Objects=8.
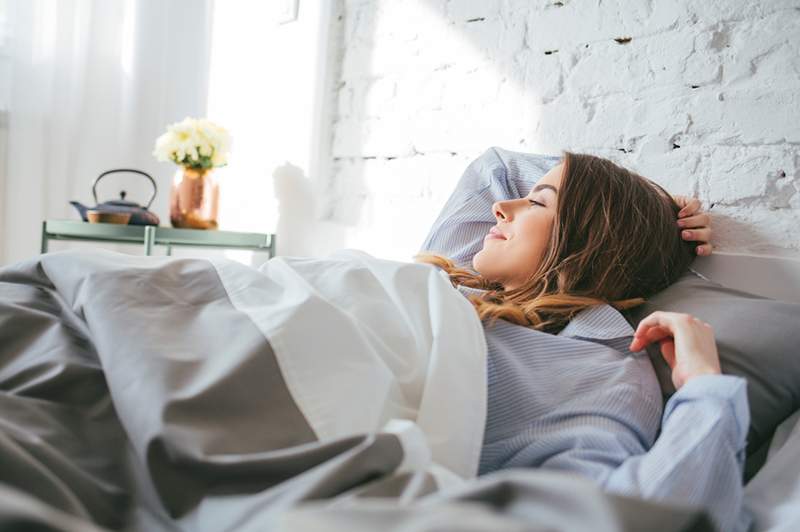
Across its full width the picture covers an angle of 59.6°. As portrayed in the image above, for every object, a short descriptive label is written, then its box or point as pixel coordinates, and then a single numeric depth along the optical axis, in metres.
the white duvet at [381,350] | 0.77
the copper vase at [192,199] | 2.30
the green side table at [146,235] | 2.12
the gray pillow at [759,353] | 0.96
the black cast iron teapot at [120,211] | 2.17
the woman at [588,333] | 0.77
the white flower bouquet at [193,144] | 2.25
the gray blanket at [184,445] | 0.44
